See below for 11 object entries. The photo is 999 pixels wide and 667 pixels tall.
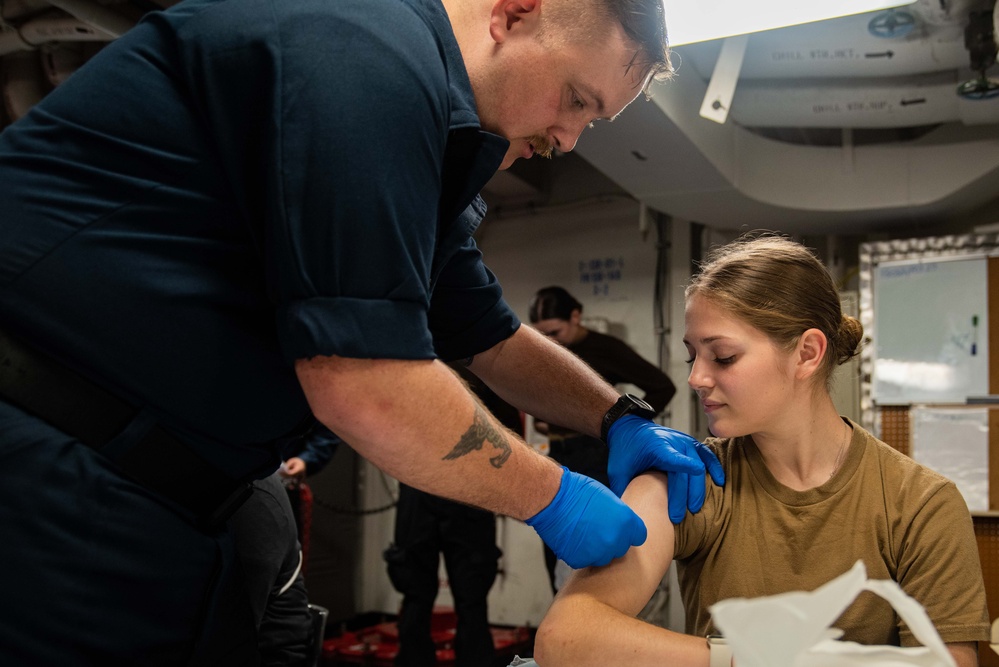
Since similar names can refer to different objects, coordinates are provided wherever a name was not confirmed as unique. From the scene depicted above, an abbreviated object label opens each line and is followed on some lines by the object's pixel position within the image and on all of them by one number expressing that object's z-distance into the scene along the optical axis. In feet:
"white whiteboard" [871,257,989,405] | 12.32
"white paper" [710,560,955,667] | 2.00
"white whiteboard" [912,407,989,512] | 11.90
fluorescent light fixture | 7.43
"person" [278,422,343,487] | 10.39
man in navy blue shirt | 2.38
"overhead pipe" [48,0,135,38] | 8.51
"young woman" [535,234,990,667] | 3.91
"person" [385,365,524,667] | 11.64
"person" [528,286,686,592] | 12.50
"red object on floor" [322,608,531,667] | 13.67
